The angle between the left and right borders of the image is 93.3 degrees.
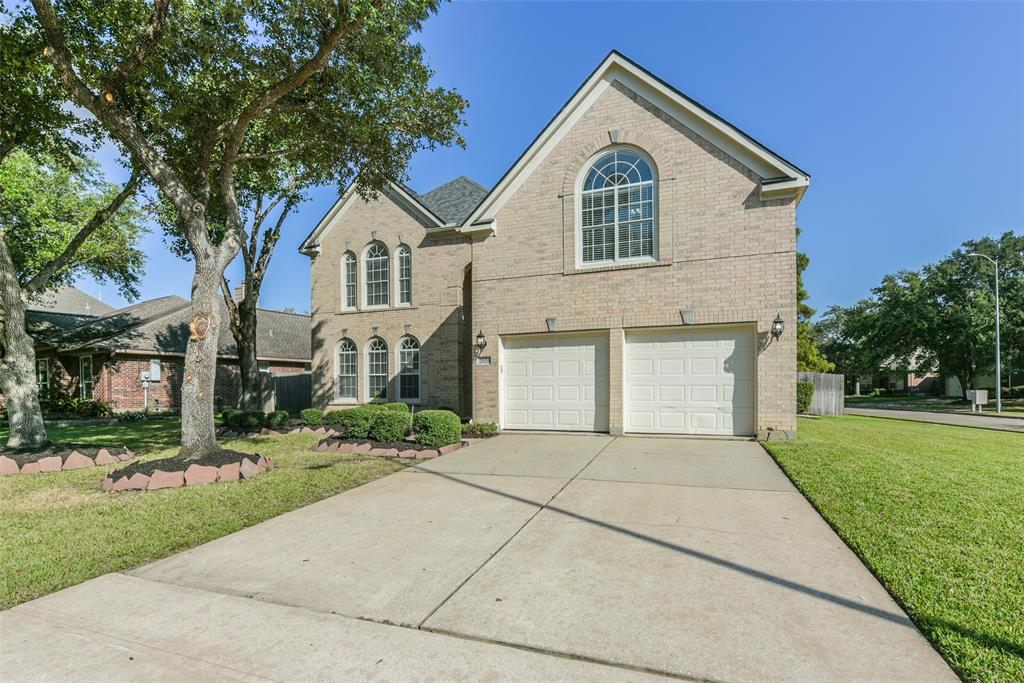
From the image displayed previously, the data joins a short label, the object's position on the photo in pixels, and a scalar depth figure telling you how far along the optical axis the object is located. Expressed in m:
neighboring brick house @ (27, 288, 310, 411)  21.64
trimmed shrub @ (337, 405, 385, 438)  10.99
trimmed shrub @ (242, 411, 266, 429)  13.84
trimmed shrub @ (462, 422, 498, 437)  12.16
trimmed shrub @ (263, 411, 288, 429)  14.03
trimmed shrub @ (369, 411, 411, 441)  10.43
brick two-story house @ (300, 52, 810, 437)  10.80
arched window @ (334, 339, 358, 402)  18.12
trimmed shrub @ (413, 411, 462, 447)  9.98
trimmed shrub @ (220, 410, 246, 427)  13.88
